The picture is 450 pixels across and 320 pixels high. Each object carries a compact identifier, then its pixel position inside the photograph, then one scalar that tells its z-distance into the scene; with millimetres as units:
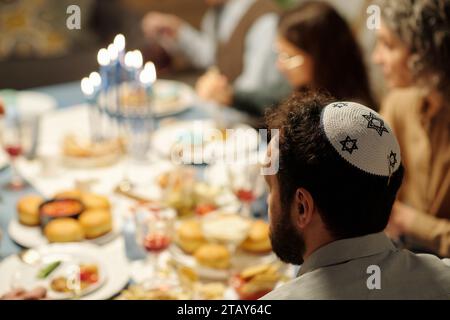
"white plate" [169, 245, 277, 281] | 1532
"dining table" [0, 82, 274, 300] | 1674
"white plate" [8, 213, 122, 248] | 1678
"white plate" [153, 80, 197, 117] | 2713
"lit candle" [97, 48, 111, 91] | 2236
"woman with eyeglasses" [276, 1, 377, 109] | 2475
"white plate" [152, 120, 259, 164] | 2250
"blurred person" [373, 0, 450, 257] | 1877
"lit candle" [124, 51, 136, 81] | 2331
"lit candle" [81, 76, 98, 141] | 2133
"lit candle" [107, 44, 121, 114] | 2367
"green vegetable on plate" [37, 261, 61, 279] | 1511
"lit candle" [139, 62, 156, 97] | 2154
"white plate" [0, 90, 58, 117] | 2643
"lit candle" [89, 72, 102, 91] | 2190
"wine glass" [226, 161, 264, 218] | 1871
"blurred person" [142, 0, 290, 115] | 2895
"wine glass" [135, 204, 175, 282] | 1584
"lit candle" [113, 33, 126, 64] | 2323
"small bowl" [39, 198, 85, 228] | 1707
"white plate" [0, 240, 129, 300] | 1462
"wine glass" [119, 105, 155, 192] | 2238
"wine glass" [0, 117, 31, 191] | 2086
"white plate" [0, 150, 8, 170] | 2183
